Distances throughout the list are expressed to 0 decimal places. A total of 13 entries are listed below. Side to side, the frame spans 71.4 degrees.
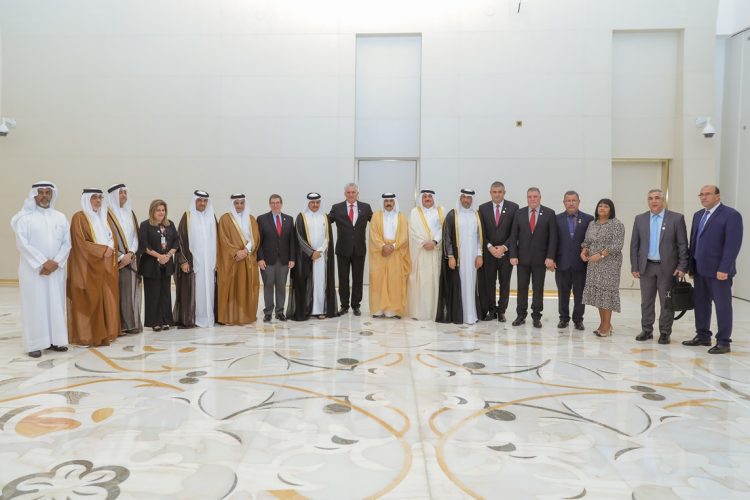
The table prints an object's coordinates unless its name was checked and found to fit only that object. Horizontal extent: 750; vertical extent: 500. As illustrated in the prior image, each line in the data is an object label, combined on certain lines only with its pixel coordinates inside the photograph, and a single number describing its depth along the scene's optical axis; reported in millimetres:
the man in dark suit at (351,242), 6266
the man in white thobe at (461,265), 5848
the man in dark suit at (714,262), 4426
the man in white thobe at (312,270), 6000
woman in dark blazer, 5262
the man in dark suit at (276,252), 5938
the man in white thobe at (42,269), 4207
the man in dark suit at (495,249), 5855
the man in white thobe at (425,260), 6043
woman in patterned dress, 5016
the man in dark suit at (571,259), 5473
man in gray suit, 4769
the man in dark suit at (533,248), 5535
